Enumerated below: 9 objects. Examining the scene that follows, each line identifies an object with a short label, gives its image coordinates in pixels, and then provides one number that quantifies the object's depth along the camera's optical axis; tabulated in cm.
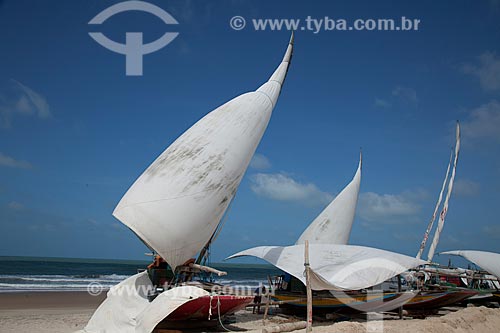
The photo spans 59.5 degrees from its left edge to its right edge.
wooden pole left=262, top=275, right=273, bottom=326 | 1077
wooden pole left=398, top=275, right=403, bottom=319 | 1304
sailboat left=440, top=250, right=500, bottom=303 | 1612
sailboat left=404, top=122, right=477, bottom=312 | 1388
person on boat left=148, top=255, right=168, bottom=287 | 1068
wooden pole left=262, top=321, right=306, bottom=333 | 899
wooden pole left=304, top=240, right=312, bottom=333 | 829
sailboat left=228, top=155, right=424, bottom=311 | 1141
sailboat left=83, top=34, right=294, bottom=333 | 895
